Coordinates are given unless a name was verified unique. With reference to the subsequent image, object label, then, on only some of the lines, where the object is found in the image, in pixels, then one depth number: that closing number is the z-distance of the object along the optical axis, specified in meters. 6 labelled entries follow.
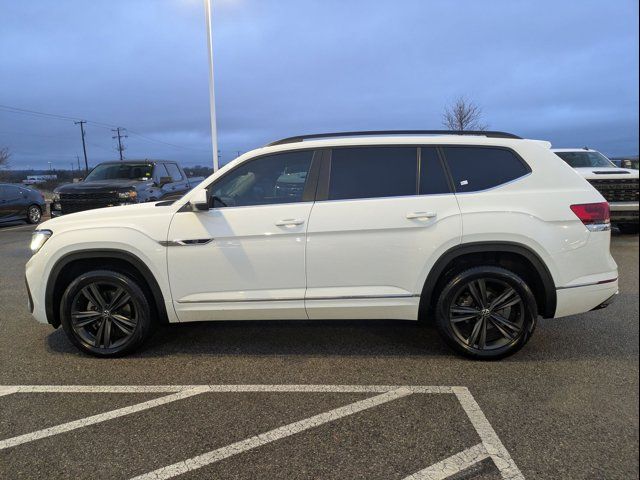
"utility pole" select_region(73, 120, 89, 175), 61.70
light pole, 15.14
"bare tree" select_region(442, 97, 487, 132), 26.73
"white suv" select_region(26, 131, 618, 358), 3.69
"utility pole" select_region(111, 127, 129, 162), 70.52
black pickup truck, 10.20
